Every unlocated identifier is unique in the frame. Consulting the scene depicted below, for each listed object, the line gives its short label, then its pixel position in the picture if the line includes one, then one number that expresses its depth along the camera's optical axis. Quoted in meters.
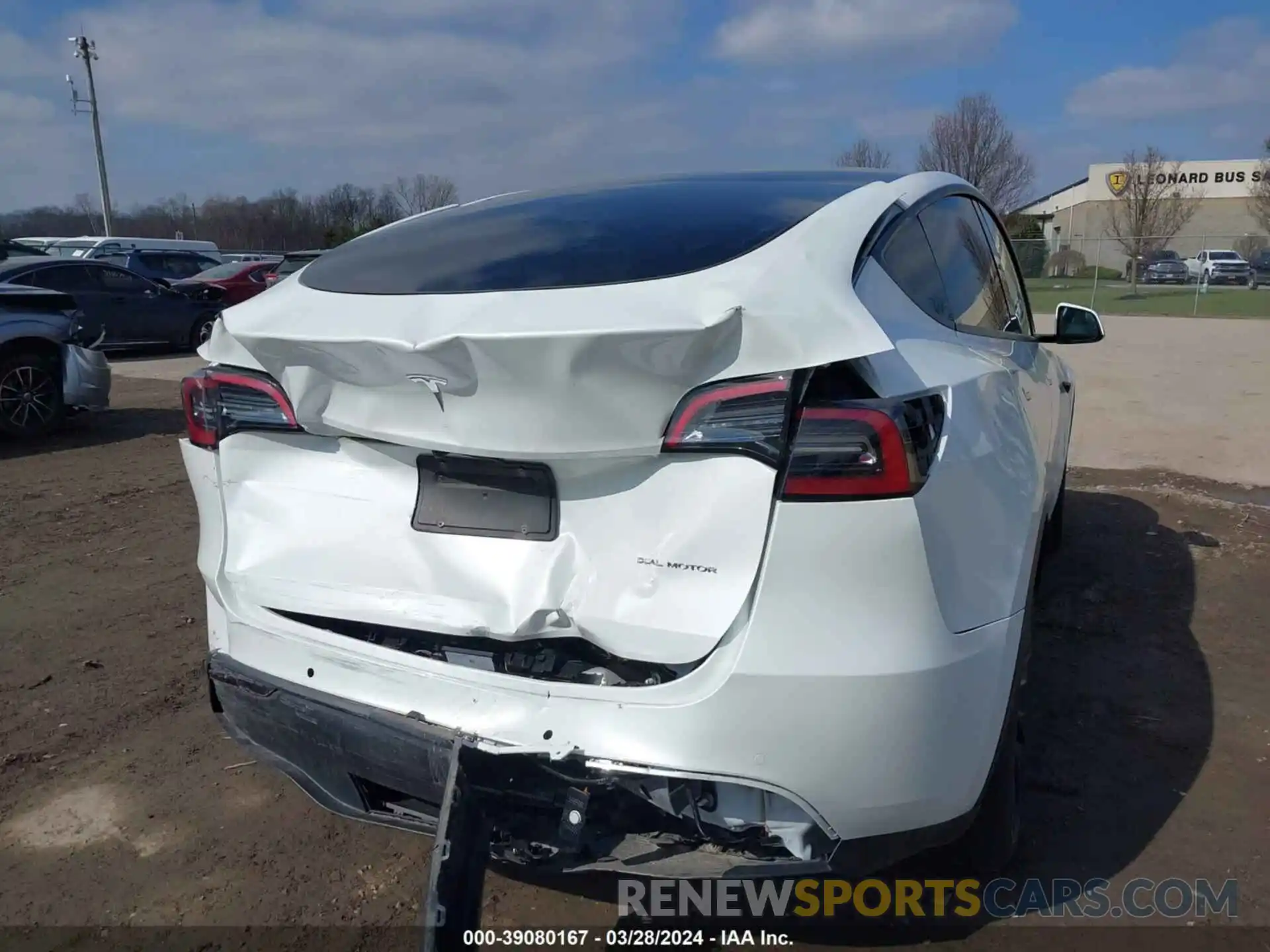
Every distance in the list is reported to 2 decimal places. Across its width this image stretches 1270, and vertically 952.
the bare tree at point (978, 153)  38.00
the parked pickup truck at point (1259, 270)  34.00
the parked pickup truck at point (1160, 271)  35.62
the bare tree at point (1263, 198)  41.88
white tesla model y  1.94
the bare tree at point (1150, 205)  39.44
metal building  50.09
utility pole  39.91
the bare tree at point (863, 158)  35.69
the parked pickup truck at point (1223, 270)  35.09
